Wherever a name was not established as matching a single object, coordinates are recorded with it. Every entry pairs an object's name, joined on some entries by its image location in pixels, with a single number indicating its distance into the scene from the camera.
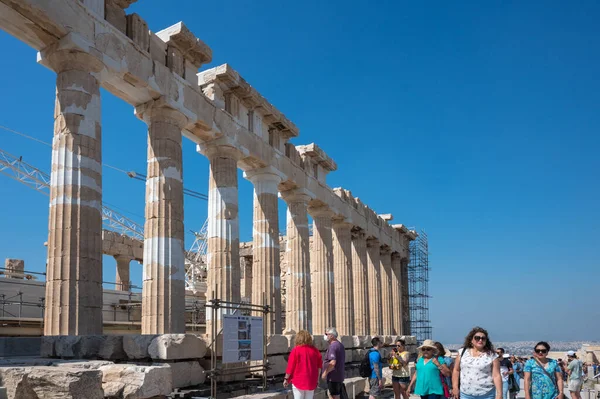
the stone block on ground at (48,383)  7.52
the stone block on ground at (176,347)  12.28
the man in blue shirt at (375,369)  13.93
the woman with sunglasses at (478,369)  7.74
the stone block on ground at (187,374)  12.80
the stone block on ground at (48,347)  12.12
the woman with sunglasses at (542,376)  9.10
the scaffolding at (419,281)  45.12
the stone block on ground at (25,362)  10.02
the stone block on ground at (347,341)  24.77
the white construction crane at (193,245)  36.71
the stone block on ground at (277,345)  16.42
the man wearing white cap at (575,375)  13.07
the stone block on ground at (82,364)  9.05
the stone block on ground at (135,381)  8.93
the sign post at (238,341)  12.25
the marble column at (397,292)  36.63
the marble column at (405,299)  42.12
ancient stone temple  12.79
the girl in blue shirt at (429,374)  9.59
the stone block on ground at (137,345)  12.29
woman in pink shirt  10.29
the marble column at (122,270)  29.89
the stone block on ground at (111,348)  12.16
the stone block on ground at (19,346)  14.90
